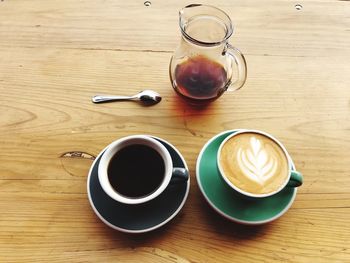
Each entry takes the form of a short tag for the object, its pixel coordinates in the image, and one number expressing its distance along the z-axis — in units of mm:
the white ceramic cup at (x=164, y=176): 548
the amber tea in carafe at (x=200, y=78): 709
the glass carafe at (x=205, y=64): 708
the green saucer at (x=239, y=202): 592
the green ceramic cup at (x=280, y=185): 563
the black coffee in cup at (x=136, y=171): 577
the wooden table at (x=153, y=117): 596
